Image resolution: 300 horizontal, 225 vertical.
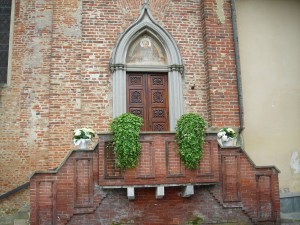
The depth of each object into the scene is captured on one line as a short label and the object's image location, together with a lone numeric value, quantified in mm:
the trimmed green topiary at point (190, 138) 8812
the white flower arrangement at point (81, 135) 8898
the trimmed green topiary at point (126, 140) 8500
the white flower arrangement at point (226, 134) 9602
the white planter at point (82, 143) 8891
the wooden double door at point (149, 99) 11211
